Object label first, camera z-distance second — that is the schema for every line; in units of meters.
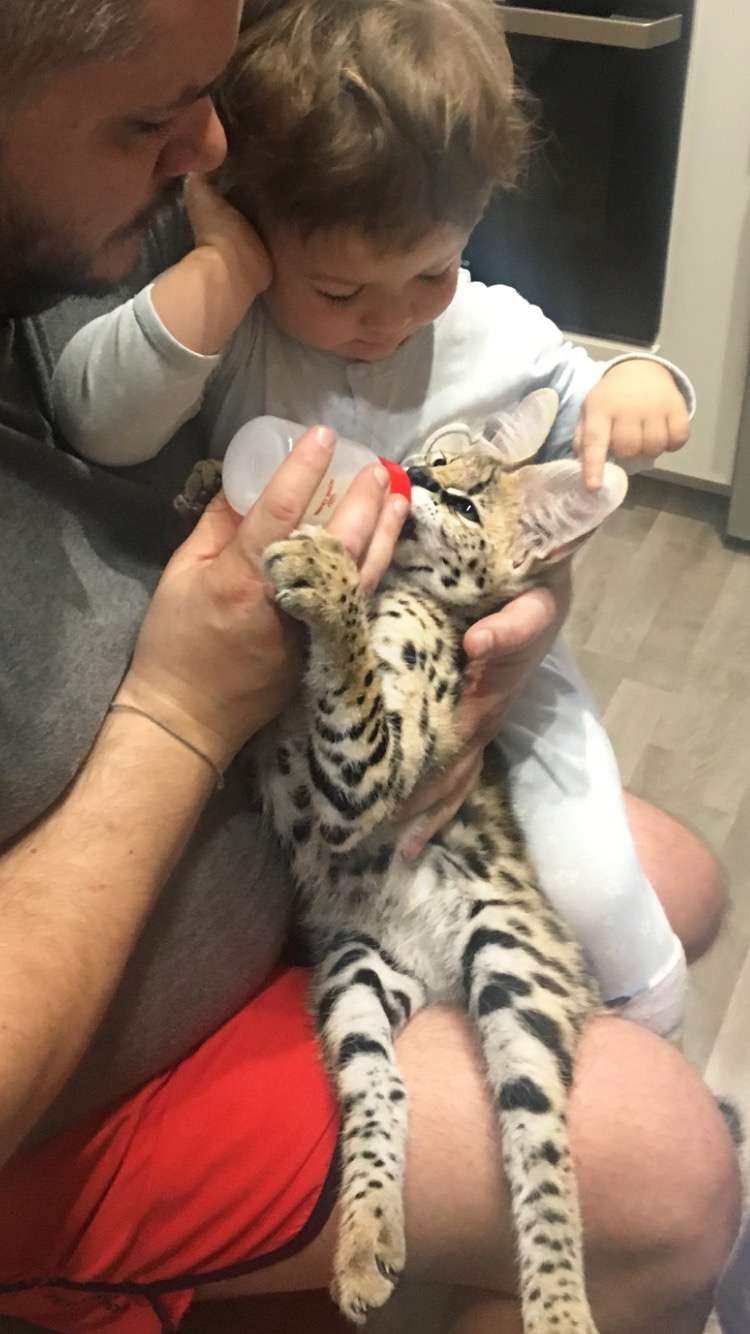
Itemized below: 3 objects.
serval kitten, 1.04
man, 0.90
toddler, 1.07
